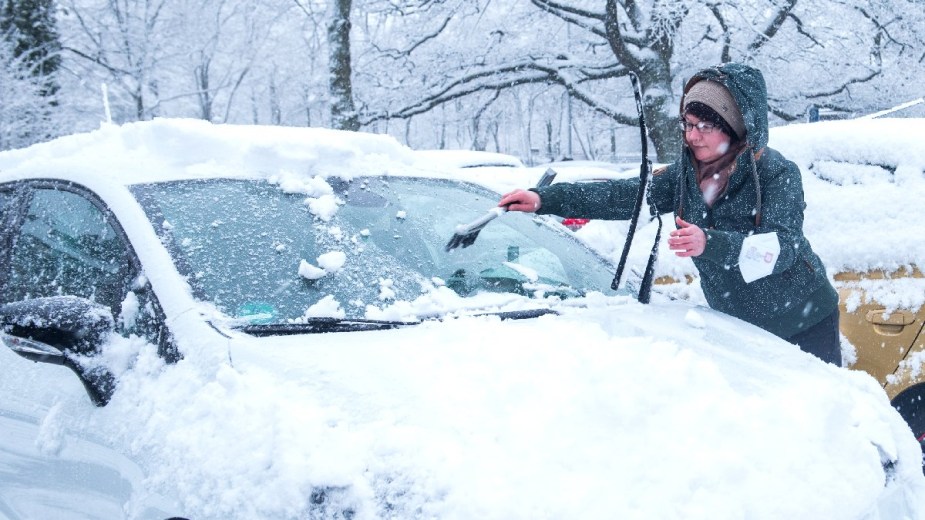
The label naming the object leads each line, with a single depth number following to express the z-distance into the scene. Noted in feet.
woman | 7.70
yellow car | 11.02
